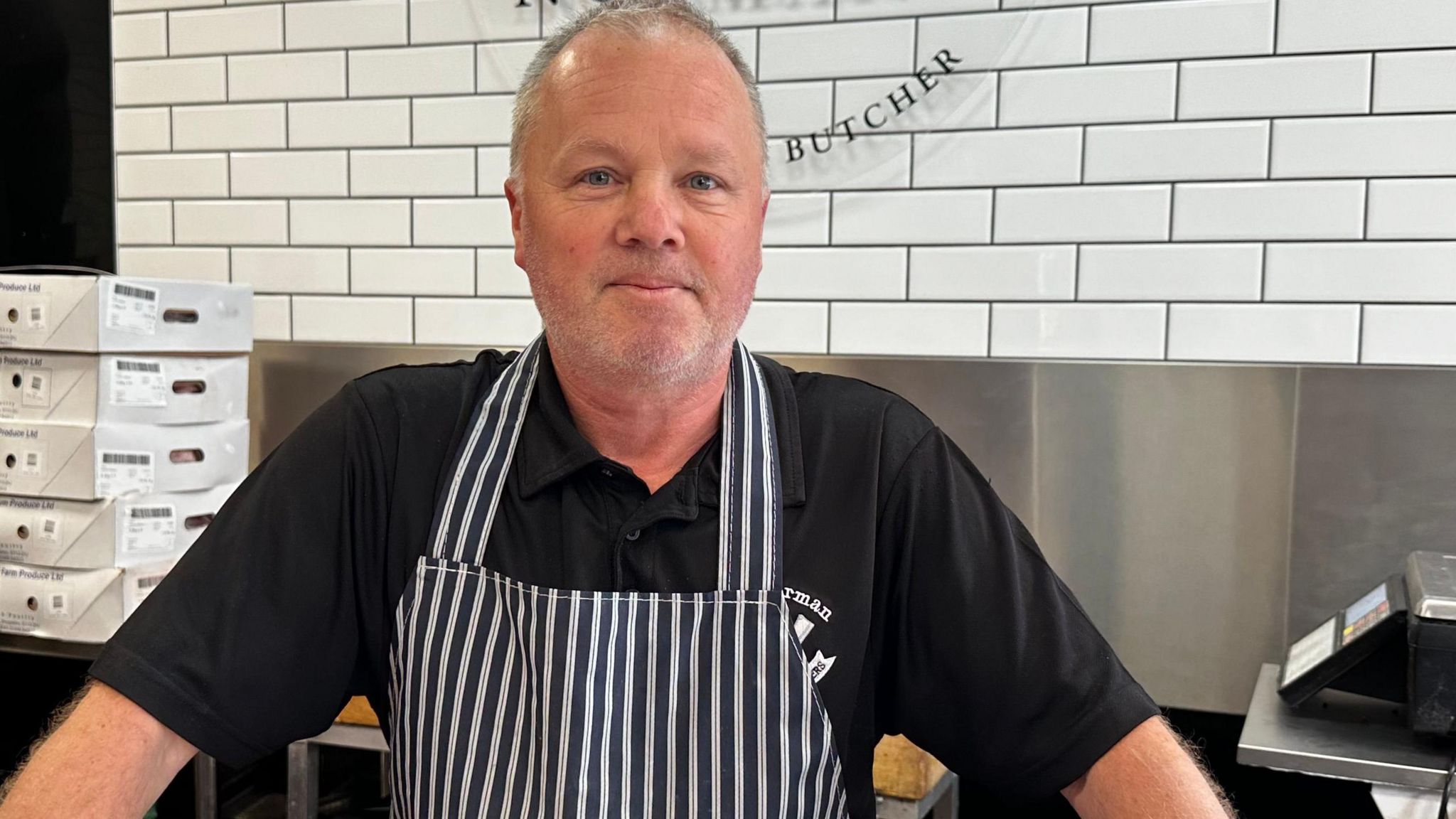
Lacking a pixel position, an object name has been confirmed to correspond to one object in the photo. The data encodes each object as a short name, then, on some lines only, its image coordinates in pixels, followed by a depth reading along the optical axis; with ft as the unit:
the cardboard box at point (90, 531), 6.63
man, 3.67
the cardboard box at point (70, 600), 6.63
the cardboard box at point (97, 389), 6.55
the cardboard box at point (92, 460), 6.57
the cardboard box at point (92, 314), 6.46
